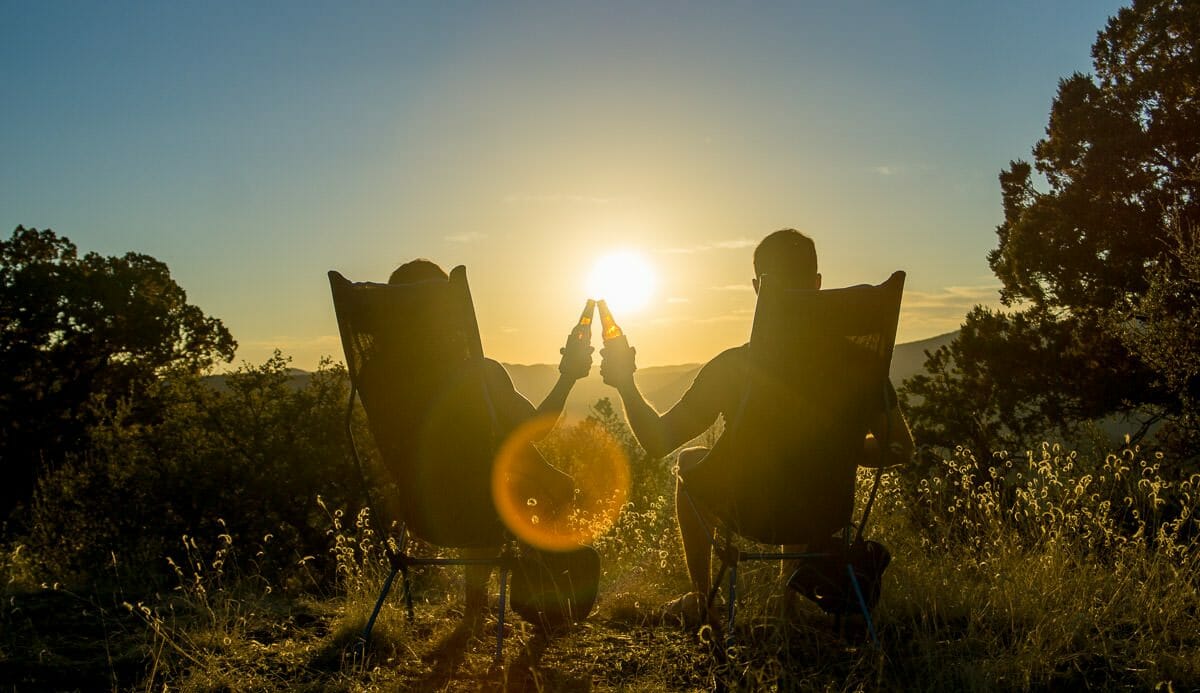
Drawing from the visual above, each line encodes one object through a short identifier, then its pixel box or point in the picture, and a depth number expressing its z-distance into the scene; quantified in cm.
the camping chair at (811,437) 305
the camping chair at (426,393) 336
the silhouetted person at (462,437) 342
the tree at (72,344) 2539
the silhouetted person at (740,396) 313
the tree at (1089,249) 1524
